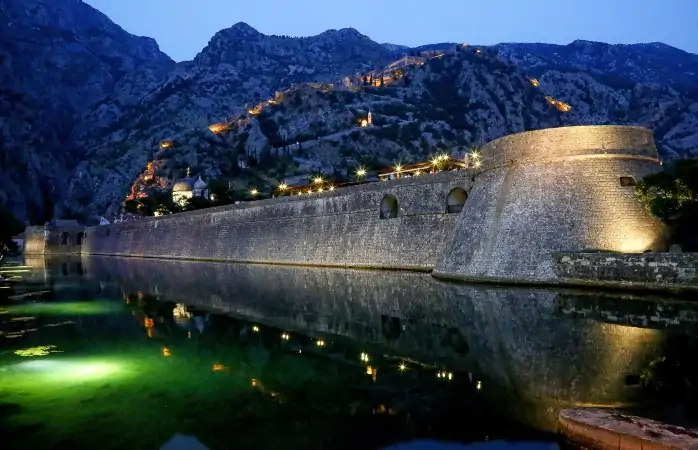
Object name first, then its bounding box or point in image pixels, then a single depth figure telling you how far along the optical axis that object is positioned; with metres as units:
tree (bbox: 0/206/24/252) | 60.75
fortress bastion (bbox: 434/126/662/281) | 24.28
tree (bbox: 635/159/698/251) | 23.34
